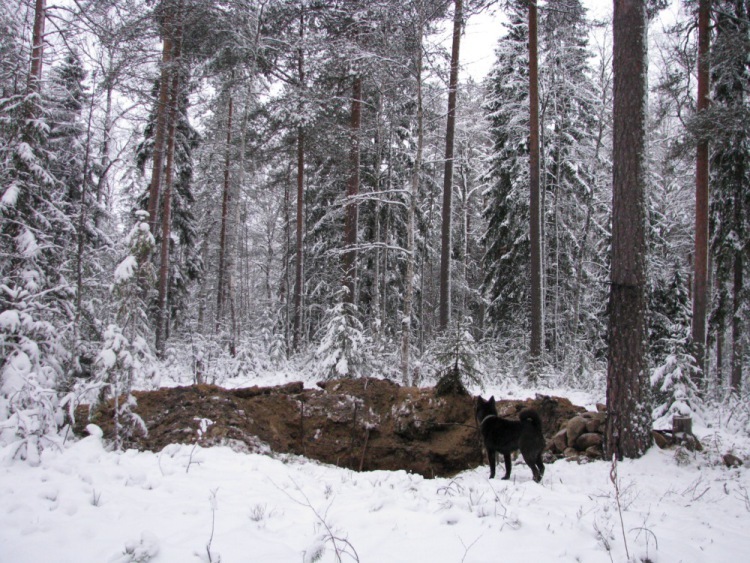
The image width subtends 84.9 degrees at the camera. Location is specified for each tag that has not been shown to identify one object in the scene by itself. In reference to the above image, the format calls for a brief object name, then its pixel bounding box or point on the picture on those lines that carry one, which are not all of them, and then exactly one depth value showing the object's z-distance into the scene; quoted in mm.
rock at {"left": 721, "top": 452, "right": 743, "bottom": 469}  4980
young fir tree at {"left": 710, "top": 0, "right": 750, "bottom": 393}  9531
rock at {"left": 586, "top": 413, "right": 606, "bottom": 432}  5848
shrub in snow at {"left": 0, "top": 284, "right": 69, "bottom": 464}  4035
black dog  4801
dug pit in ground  5582
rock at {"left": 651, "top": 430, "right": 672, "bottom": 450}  5379
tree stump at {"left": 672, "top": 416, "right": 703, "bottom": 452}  5344
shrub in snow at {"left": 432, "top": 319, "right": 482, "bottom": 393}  6730
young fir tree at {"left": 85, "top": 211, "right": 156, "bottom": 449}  4586
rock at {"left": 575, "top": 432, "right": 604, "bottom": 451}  5633
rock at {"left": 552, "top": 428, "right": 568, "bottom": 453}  5980
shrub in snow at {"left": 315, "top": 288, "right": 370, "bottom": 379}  8836
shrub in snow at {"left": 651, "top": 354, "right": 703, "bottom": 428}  5648
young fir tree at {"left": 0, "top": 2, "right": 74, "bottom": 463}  4344
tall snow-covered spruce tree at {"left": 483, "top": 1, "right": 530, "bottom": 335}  15352
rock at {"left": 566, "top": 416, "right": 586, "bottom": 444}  5945
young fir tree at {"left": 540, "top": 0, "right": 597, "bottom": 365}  14516
